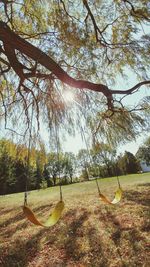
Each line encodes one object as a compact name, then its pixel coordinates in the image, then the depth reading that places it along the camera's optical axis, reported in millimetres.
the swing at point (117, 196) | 1303
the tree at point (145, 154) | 13419
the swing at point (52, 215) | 863
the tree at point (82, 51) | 1716
